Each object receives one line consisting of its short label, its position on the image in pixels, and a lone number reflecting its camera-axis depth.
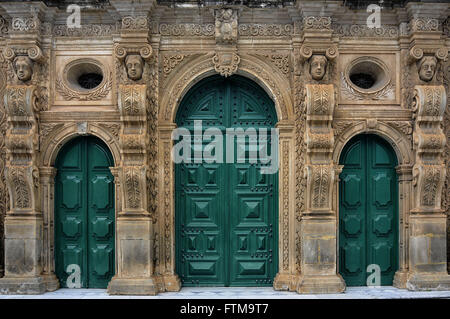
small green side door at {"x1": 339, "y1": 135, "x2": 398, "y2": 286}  9.70
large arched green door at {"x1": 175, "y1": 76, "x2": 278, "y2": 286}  9.70
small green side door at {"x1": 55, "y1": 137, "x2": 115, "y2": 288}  9.67
